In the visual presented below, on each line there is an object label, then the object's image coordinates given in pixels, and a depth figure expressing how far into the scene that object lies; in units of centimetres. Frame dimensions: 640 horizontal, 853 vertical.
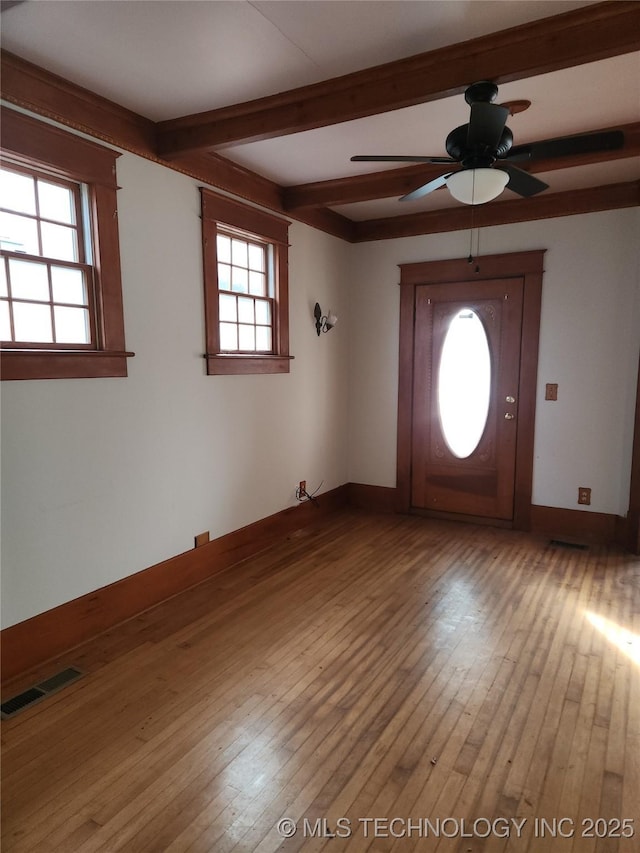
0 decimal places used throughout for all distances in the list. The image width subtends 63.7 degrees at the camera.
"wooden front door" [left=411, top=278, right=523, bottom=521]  450
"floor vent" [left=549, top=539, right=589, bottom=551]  412
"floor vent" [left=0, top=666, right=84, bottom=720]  221
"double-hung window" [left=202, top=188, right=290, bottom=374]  344
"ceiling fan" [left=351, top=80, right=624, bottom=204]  217
